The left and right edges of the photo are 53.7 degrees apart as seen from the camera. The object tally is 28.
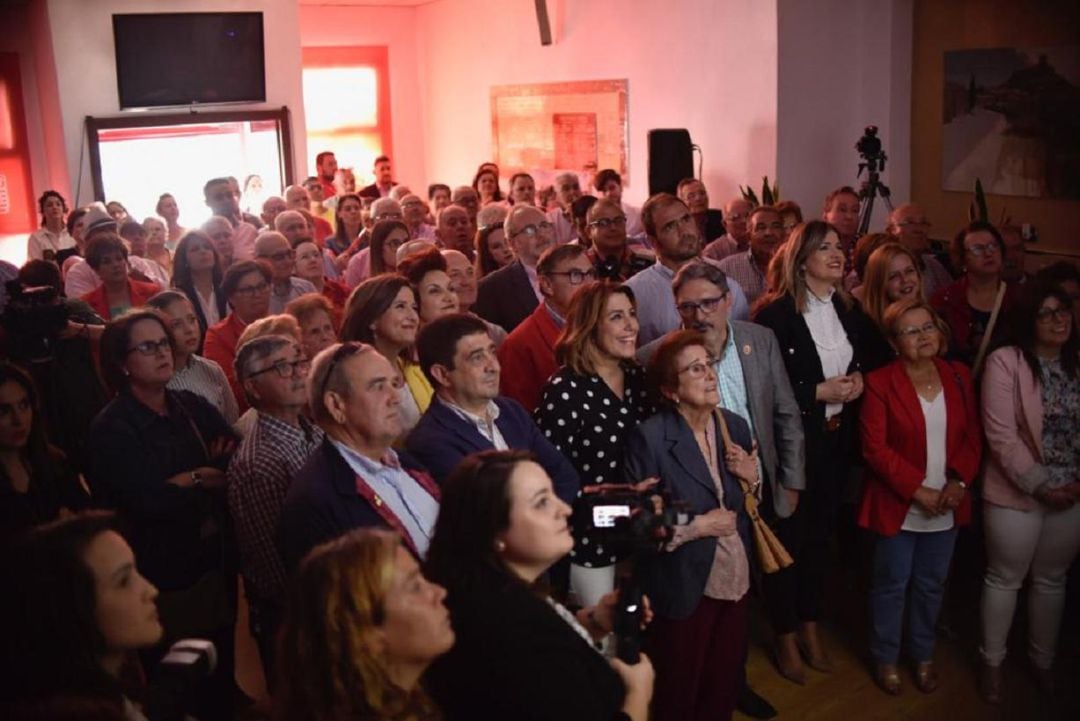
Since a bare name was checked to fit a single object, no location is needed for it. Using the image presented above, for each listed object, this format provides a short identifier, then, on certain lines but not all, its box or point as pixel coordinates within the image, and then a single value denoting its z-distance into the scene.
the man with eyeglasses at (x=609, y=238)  5.21
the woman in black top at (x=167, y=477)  2.98
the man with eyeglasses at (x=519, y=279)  4.91
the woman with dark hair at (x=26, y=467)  2.84
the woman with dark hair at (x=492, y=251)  5.57
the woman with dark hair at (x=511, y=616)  1.94
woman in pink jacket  3.64
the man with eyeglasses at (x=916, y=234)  5.15
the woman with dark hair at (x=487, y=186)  8.99
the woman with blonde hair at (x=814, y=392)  3.84
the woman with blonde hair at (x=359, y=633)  1.78
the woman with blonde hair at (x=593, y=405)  3.30
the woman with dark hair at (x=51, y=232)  8.05
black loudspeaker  8.38
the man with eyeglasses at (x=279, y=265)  5.05
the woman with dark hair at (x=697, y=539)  3.15
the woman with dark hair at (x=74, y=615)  1.87
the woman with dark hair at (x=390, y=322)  3.47
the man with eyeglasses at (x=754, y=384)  3.53
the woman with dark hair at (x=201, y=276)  5.04
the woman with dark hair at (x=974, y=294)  4.45
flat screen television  9.40
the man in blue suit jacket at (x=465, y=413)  2.96
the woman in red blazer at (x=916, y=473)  3.64
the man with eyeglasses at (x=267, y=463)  2.80
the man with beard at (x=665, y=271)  4.26
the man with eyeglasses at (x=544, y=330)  3.86
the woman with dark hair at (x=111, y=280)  4.98
